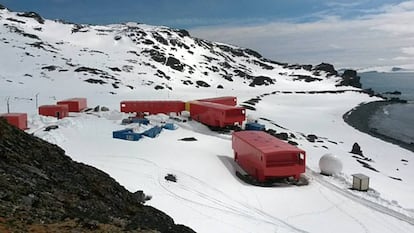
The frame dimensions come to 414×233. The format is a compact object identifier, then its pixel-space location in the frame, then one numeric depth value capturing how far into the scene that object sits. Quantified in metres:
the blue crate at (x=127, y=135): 28.00
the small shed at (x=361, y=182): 21.53
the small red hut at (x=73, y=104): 42.00
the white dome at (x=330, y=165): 24.48
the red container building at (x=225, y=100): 47.12
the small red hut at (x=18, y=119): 26.90
